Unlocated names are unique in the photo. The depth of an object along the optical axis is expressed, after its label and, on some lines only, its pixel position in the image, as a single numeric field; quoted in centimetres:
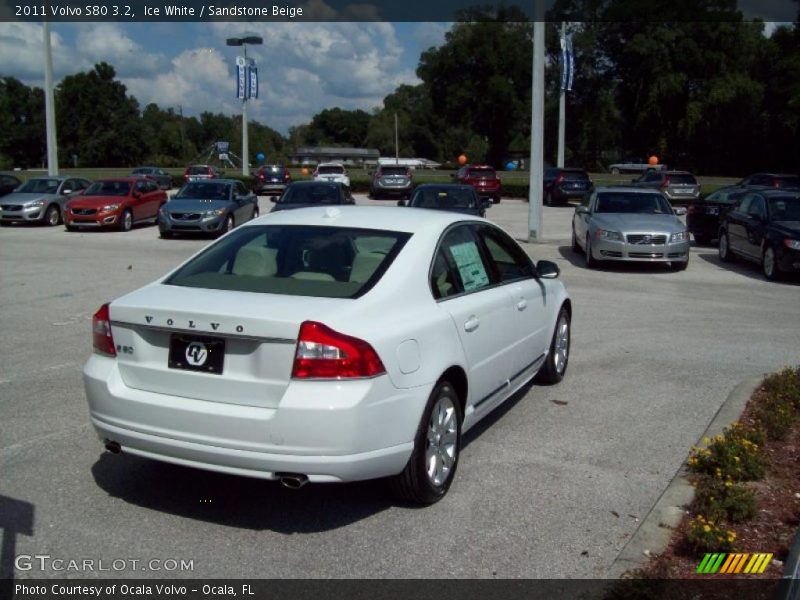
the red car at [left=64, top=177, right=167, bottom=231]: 2356
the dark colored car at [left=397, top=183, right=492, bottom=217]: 1847
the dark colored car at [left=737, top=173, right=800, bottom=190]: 3077
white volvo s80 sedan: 430
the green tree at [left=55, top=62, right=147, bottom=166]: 10700
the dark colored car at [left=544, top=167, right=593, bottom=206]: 3791
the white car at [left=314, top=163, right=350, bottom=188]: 4334
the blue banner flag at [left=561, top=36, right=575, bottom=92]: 3966
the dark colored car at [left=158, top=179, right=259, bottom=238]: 2167
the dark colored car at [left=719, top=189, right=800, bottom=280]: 1488
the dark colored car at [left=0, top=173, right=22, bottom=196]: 2972
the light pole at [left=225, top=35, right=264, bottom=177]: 4959
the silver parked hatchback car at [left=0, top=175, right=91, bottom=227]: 2508
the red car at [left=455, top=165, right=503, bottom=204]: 3947
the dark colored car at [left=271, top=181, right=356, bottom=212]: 2017
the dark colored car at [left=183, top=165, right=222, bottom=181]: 4747
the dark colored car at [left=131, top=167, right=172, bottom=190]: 4652
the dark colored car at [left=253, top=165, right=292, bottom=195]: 4294
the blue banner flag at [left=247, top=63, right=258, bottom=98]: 4853
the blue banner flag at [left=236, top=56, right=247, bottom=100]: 4812
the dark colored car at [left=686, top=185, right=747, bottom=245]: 2073
